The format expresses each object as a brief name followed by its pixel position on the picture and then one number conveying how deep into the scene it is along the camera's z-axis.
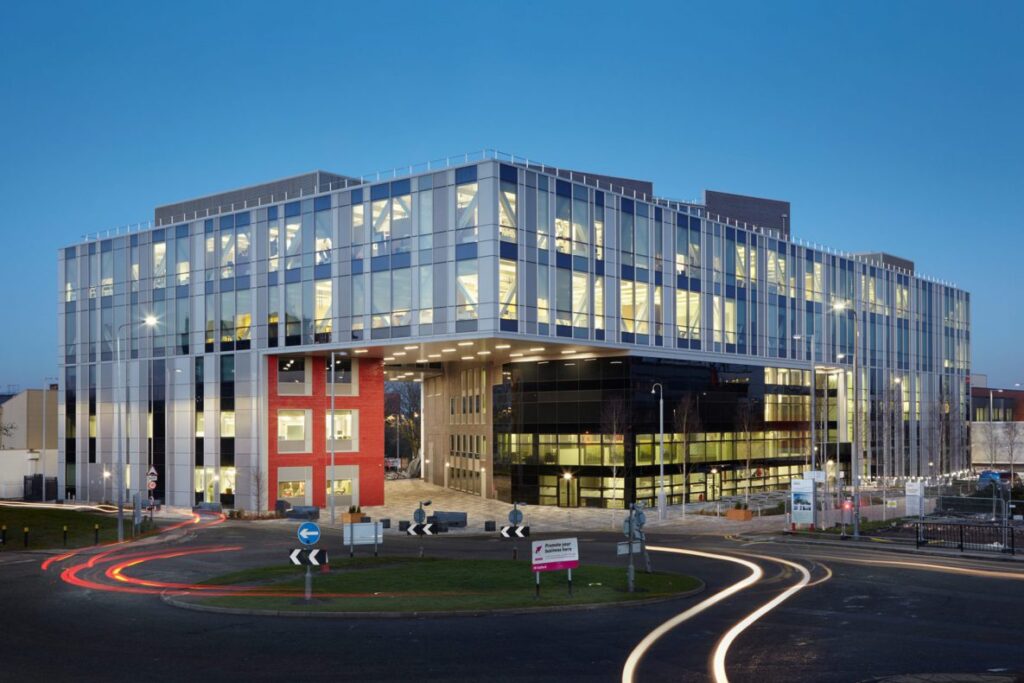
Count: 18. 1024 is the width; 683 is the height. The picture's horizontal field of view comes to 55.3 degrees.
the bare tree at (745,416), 75.62
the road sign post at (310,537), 25.50
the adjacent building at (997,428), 114.00
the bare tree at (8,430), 84.20
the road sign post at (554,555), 26.36
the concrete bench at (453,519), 56.28
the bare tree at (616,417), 65.81
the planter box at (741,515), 58.88
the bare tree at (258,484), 65.06
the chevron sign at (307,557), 25.19
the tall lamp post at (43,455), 90.12
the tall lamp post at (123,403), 47.78
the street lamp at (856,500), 43.33
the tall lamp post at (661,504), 60.22
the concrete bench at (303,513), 61.56
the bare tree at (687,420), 69.44
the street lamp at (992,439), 98.83
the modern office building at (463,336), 60.00
